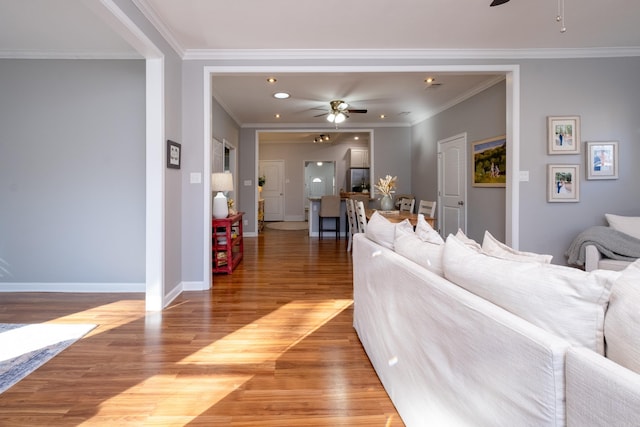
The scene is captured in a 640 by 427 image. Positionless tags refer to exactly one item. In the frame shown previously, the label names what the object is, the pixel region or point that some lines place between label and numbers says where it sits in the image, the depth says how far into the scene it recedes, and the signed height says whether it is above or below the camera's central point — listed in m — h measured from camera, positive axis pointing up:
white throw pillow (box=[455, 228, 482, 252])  1.35 -0.15
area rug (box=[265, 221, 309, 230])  9.30 -0.55
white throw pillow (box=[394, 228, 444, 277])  1.40 -0.20
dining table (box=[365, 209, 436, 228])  4.21 -0.13
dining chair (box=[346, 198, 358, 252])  5.70 -0.19
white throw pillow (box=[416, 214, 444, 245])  1.68 -0.14
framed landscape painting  4.33 +0.63
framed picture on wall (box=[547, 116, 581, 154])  3.53 +0.78
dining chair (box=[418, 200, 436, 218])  4.45 -0.01
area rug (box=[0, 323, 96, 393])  1.91 -0.93
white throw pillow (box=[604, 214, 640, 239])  3.16 -0.17
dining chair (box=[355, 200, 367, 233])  4.71 -0.13
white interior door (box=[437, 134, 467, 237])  5.36 +0.40
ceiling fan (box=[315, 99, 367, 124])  5.45 +1.63
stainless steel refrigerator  9.31 +0.82
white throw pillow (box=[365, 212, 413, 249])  1.97 -0.14
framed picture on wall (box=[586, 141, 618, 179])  3.53 +0.51
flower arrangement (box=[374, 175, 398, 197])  4.84 +0.30
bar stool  7.10 -0.04
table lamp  4.09 +0.23
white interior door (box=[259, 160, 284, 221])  11.27 +0.62
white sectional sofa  0.66 -0.34
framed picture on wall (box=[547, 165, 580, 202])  3.53 +0.27
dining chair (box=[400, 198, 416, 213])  6.30 +0.04
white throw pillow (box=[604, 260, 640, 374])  0.68 -0.25
